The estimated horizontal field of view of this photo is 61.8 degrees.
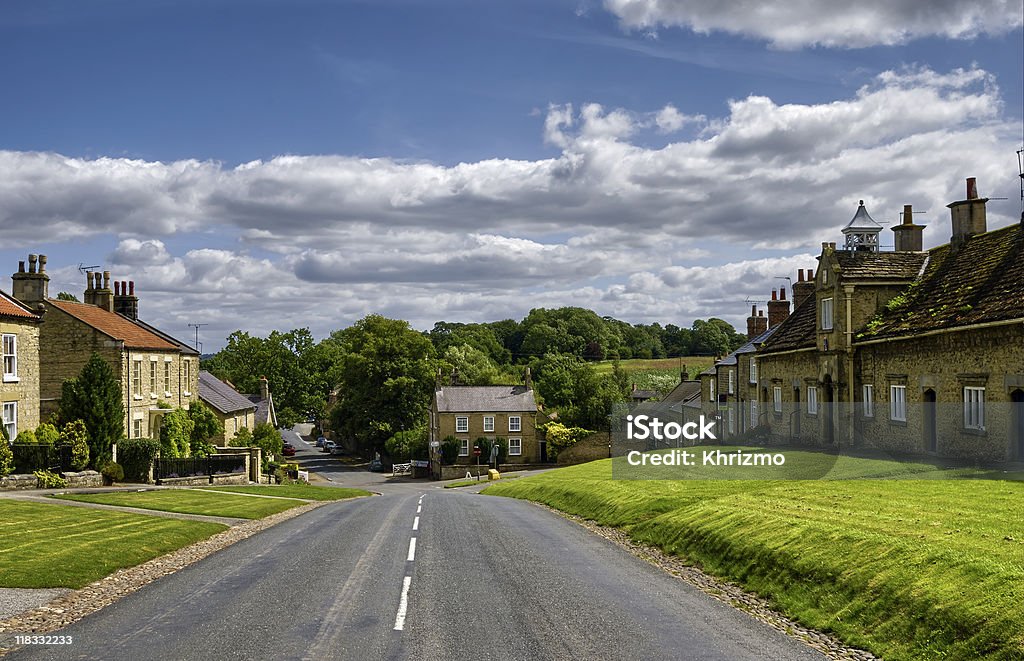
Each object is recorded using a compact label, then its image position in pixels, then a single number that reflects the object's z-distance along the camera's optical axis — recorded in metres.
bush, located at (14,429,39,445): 35.50
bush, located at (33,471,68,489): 34.16
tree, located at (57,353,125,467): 38.78
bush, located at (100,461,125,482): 38.44
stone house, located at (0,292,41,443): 36.38
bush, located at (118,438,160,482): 40.25
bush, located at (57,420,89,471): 36.62
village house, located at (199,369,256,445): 63.56
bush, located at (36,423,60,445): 35.97
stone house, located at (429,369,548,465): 79.06
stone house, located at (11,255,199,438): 45.22
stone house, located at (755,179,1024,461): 25.62
